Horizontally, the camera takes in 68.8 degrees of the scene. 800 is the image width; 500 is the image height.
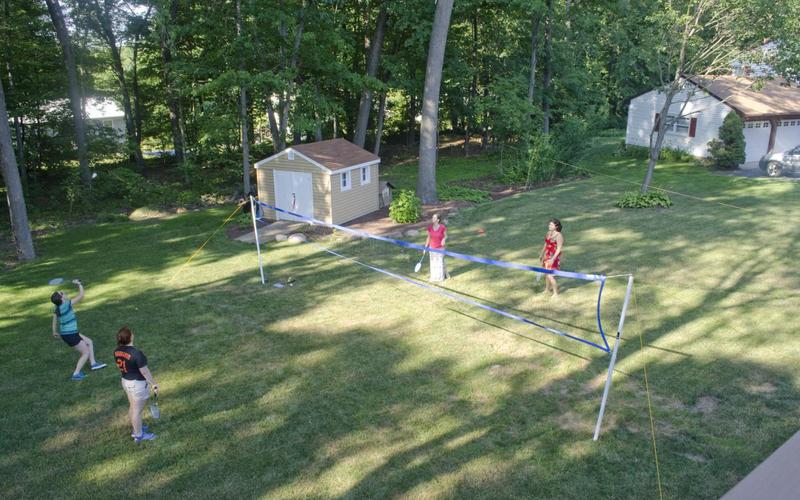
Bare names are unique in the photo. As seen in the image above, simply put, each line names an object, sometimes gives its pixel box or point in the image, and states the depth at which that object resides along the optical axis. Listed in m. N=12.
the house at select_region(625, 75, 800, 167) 27.34
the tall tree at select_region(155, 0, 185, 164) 22.42
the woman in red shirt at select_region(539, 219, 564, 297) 11.34
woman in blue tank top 9.09
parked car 24.67
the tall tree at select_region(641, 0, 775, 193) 17.47
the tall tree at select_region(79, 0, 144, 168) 28.27
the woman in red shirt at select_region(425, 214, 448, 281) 12.52
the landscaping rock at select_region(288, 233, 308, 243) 17.14
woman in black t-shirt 7.15
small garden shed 18.56
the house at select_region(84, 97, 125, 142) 39.72
